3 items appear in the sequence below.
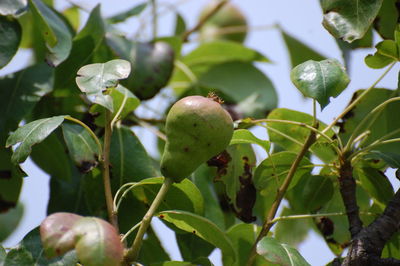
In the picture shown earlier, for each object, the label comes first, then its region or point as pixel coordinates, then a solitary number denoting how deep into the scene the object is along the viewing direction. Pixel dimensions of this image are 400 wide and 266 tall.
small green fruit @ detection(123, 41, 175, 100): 2.51
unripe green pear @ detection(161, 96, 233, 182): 2.17
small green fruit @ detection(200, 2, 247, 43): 3.47
